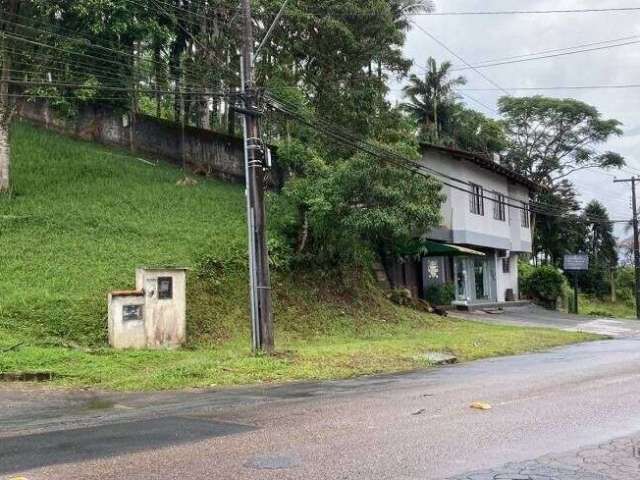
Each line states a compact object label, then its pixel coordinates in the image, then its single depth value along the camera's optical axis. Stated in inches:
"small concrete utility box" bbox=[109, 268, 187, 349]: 610.9
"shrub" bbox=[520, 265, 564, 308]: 1588.3
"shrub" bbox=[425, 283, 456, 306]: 1264.8
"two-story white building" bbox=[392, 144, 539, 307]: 1247.5
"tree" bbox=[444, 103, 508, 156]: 1939.0
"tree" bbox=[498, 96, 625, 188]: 1969.7
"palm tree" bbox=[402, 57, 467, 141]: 1905.8
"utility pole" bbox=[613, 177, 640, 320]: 1609.3
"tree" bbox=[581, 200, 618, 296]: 2247.8
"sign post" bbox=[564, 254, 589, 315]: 1587.1
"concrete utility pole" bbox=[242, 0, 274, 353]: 597.9
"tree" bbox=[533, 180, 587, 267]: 2074.3
